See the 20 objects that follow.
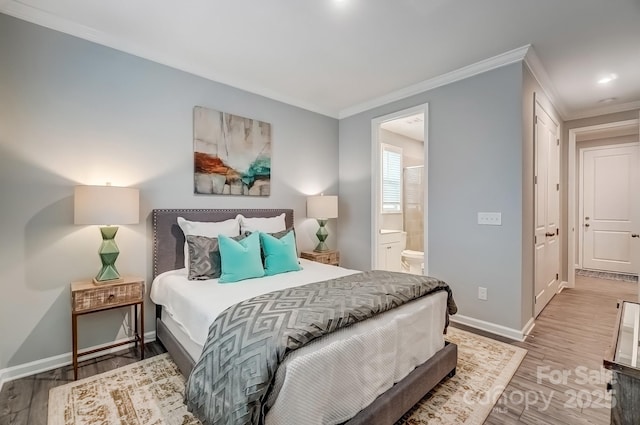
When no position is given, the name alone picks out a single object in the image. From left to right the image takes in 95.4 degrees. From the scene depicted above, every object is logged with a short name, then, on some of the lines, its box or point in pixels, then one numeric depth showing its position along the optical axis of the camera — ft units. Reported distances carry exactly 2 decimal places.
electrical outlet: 9.66
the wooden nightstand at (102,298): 6.88
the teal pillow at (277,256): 8.54
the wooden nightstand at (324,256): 12.24
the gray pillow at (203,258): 7.91
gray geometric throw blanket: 3.73
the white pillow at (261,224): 10.10
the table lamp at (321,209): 12.44
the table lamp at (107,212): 6.97
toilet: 15.51
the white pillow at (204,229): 8.88
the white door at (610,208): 16.56
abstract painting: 9.92
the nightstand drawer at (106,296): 6.88
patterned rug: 5.49
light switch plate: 9.31
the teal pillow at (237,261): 7.70
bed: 3.96
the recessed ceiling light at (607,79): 10.43
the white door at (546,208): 10.32
